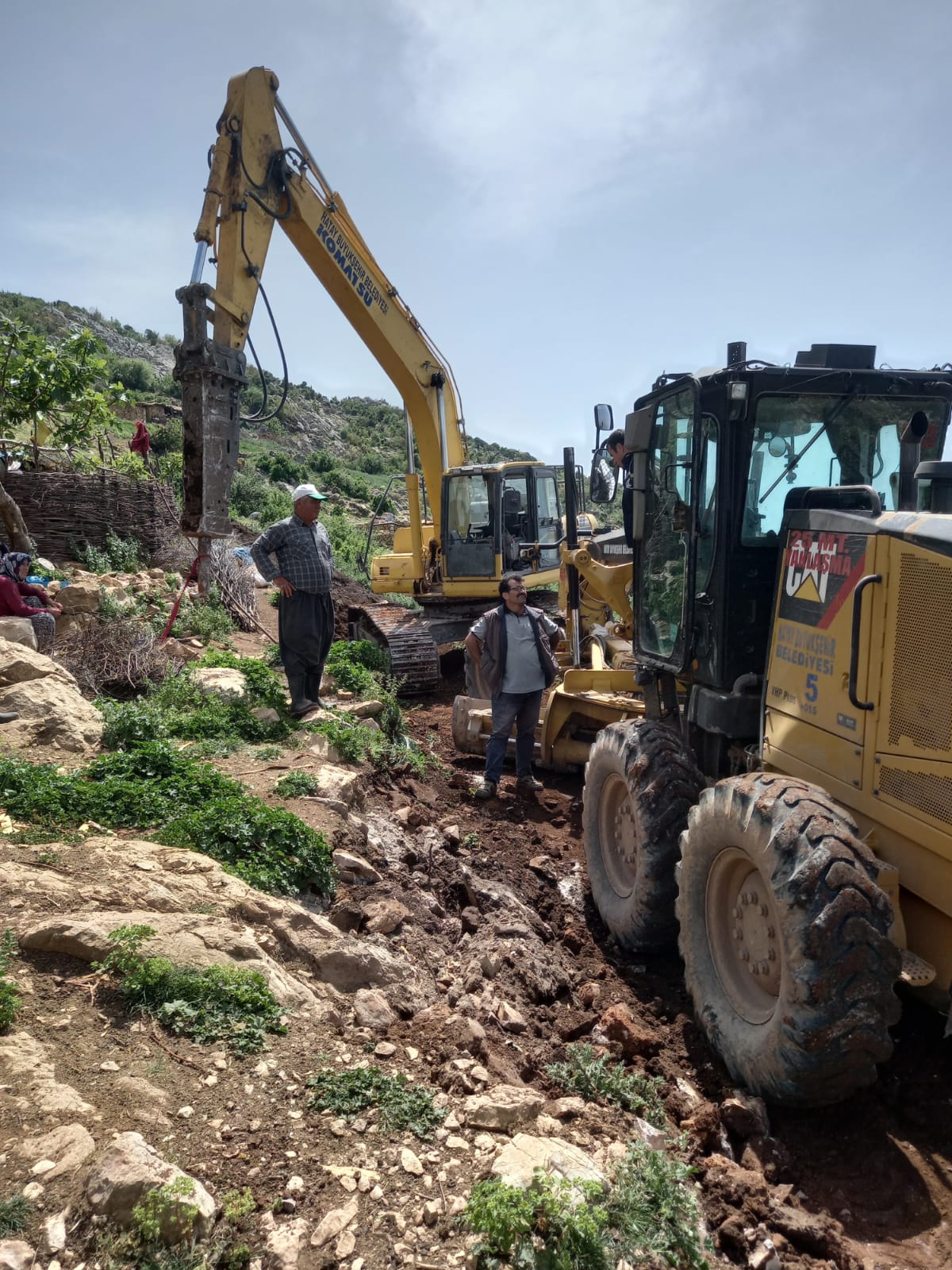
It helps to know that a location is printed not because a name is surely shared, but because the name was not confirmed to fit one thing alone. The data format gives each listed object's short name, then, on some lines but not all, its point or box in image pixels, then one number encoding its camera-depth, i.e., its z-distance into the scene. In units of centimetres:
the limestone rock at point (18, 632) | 700
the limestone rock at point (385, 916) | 423
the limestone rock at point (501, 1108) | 281
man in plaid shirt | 690
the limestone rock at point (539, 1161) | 253
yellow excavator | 660
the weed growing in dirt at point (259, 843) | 420
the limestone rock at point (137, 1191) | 216
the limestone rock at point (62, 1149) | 226
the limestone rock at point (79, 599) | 895
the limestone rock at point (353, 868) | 462
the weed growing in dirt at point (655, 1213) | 243
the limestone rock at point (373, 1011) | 340
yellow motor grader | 297
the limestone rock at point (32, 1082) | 245
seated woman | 741
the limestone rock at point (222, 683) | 680
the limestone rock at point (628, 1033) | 367
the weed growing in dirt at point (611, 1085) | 324
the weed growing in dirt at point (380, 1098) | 277
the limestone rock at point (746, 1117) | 313
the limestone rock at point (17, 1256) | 199
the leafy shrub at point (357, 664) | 812
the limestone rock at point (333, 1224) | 230
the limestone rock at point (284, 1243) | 221
